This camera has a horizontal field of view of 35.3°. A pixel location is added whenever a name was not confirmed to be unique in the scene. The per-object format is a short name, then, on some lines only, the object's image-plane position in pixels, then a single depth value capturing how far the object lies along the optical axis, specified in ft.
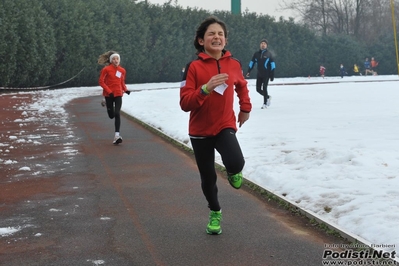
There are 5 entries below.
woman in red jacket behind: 39.88
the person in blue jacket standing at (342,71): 180.75
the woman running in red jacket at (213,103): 17.25
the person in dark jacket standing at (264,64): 59.36
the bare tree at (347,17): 248.52
